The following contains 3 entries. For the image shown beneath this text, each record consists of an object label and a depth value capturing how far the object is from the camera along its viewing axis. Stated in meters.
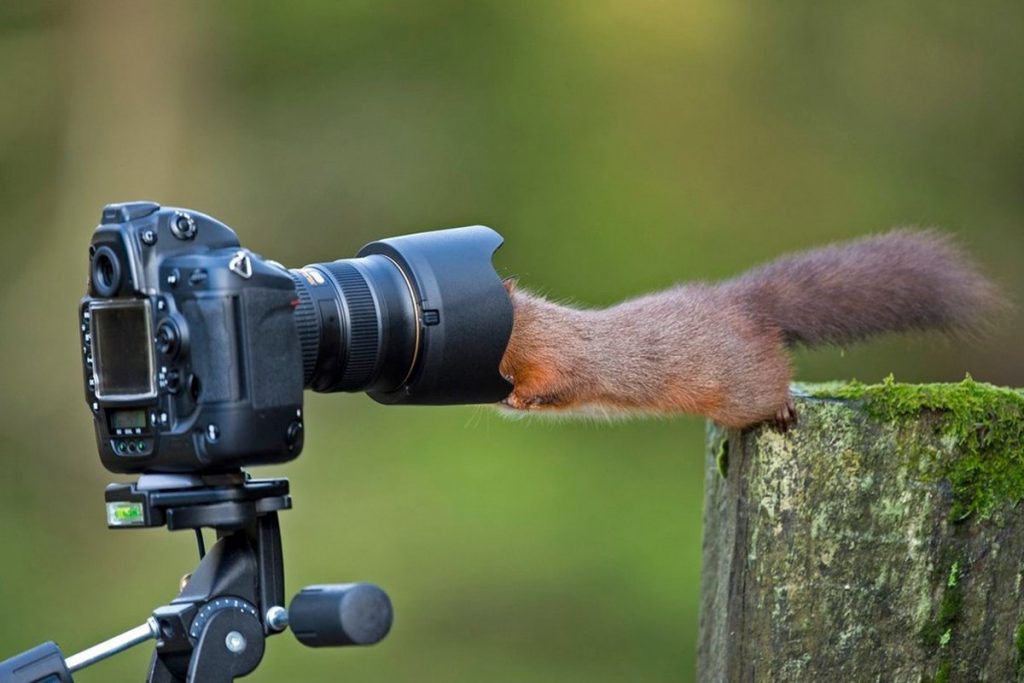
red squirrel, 4.86
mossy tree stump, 4.76
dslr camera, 4.58
